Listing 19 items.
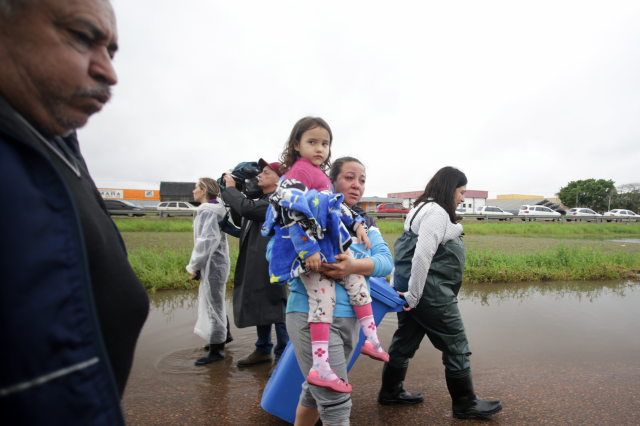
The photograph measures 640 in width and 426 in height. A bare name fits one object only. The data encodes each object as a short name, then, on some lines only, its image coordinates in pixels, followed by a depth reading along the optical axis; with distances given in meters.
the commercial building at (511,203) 65.59
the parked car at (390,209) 30.84
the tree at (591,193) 59.62
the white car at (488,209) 38.48
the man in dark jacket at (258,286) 3.44
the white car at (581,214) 26.88
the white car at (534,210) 33.73
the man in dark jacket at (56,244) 0.61
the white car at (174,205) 29.88
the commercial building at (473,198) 60.00
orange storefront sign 44.67
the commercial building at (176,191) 33.06
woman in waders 2.60
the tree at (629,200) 59.62
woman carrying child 1.79
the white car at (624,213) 26.92
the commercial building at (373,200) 53.75
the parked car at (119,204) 27.75
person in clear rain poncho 3.58
